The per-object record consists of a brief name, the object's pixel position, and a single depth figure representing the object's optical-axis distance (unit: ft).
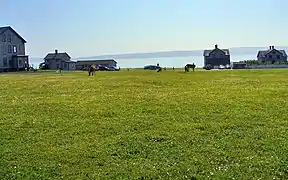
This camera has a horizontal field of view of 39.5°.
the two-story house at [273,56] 380.17
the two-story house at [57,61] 327.67
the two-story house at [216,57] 374.04
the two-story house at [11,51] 261.03
